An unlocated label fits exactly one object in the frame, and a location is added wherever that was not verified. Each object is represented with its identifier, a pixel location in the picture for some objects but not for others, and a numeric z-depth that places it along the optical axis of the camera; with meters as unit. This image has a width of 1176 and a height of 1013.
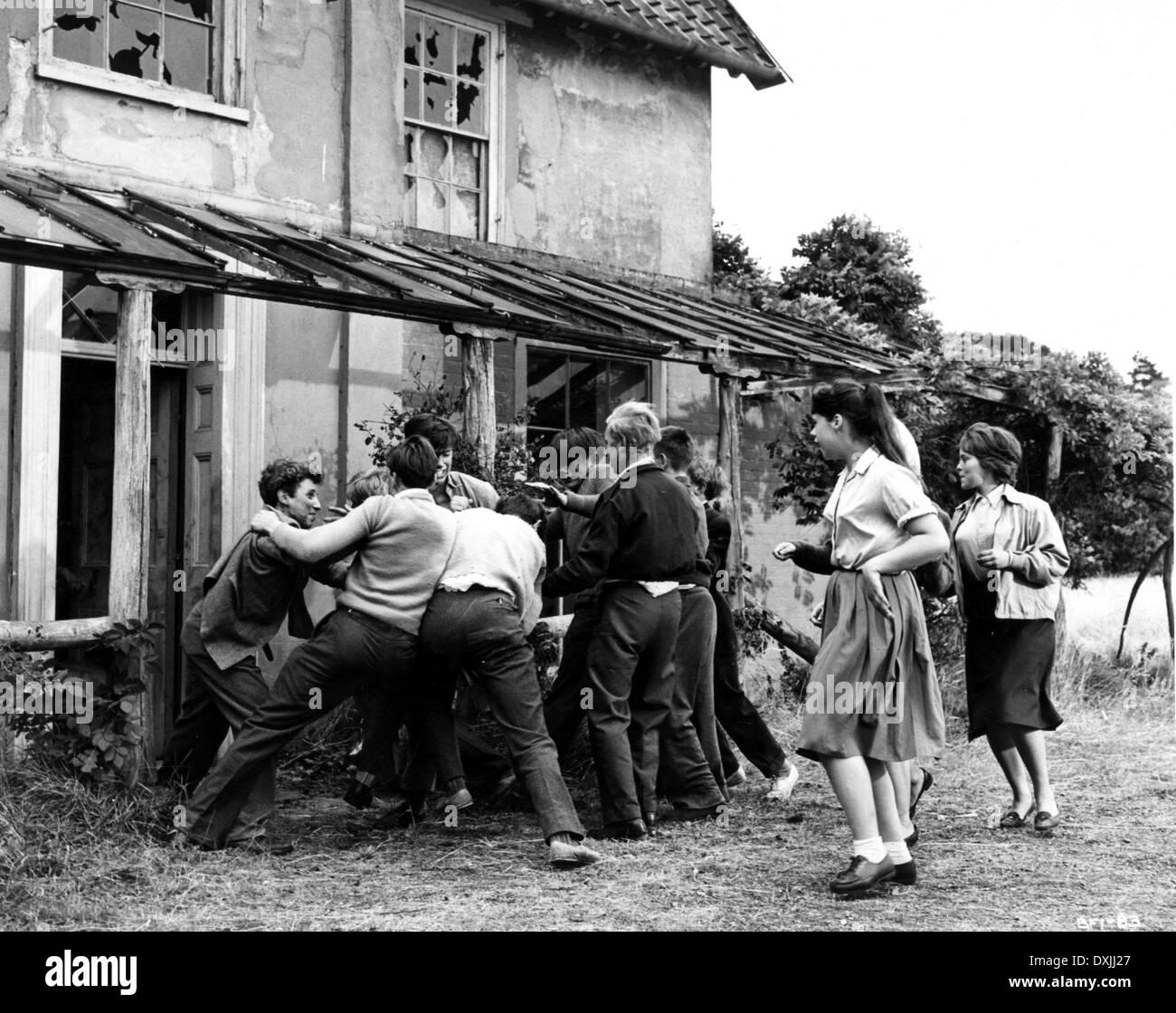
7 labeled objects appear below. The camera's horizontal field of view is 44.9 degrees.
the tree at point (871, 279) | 15.94
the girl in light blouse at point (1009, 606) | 6.64
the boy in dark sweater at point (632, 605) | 6.50
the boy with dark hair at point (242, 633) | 6.16
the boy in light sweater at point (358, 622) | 5.89
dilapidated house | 7.55
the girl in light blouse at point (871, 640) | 5.26
